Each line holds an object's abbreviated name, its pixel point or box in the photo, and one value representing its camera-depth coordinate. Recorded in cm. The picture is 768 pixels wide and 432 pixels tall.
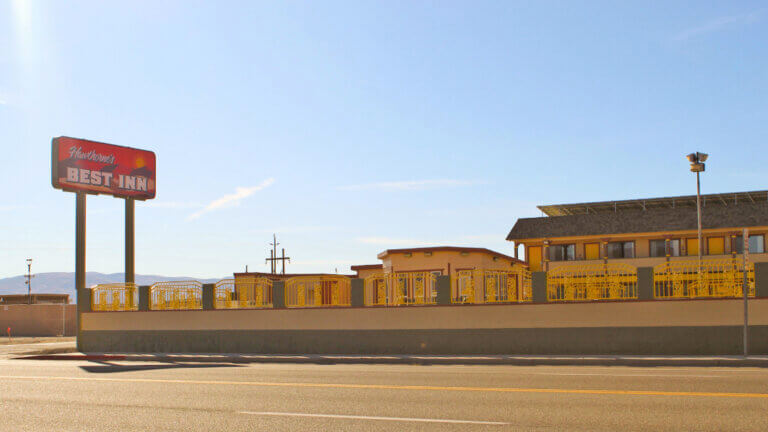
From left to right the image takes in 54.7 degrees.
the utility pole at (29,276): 7464
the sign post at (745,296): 1842
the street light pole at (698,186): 3379
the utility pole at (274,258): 8000
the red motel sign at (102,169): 2914
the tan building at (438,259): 3131
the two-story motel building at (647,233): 5294
